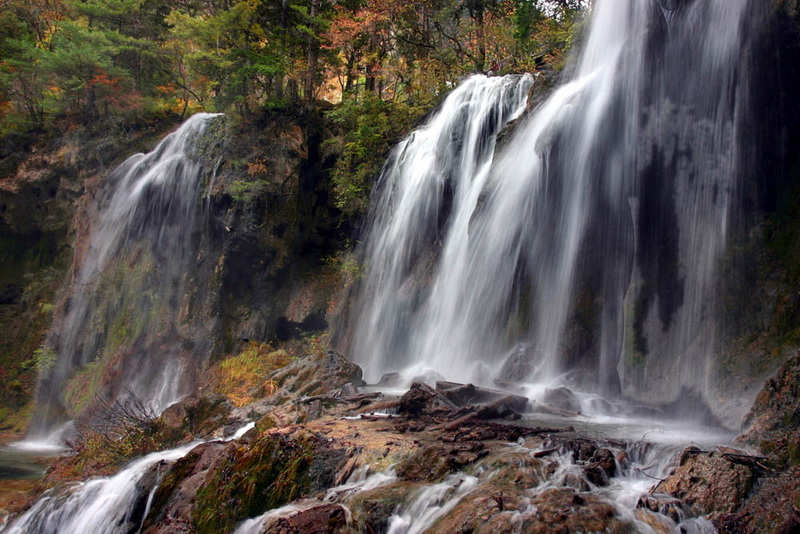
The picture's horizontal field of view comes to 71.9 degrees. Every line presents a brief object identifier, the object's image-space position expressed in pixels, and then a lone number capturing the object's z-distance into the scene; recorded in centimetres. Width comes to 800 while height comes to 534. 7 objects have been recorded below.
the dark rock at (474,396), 763
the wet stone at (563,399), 797
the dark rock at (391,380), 1039
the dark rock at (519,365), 948
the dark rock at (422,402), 717
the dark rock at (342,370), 984
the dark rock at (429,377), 978
